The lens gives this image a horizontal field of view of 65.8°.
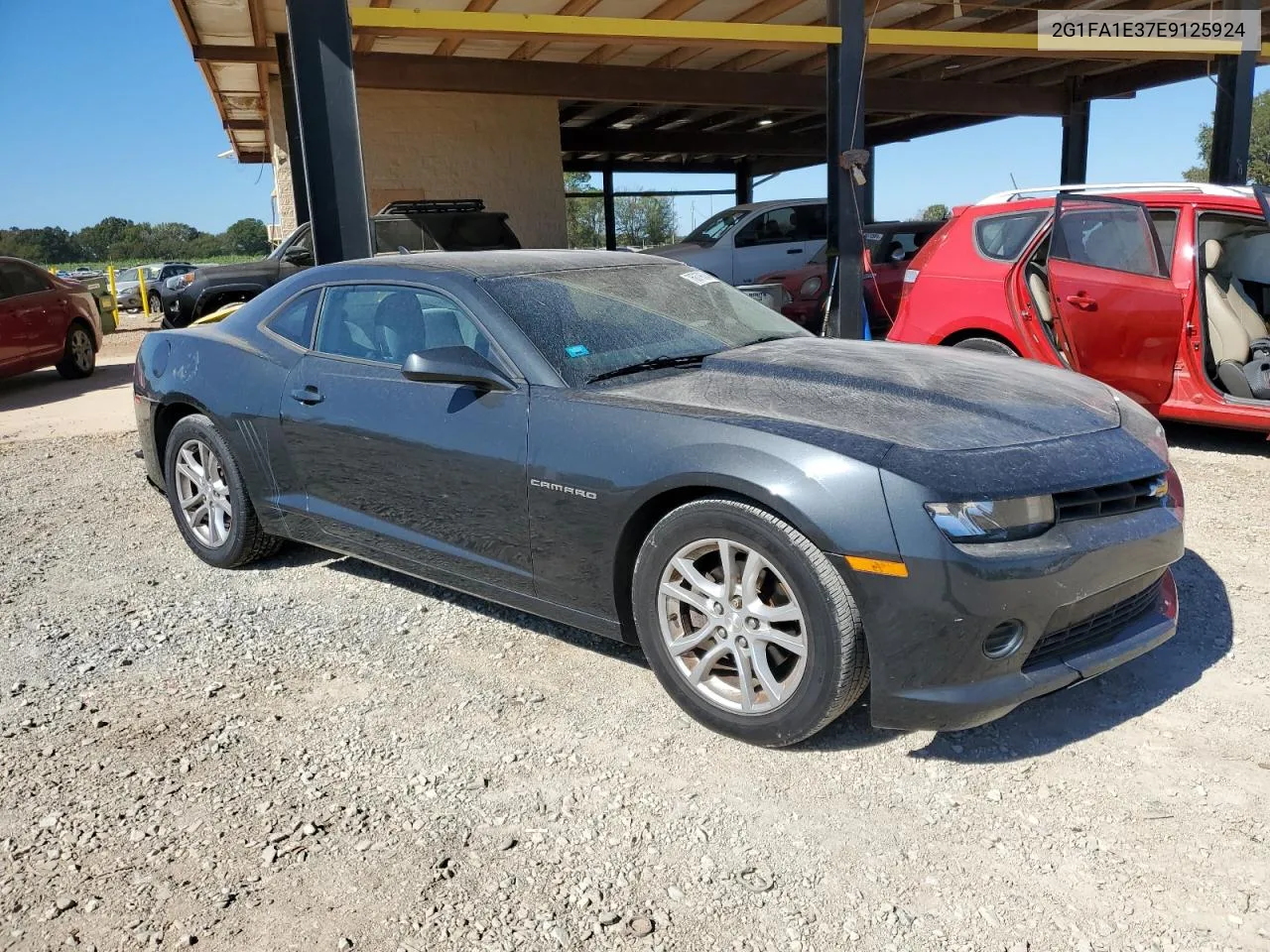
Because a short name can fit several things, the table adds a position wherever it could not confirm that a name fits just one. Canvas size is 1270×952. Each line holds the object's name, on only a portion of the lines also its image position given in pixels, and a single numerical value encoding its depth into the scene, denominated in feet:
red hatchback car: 19.48
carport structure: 23.65
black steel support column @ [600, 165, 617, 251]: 84.17
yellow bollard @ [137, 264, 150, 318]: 75.73
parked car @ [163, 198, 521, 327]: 36.94
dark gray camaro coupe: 8.50
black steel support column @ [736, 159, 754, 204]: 93.20
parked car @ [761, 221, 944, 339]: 38.29
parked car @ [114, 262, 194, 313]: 79.15
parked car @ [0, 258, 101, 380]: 35.55
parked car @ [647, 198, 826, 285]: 41.45
